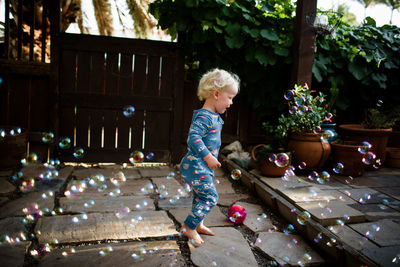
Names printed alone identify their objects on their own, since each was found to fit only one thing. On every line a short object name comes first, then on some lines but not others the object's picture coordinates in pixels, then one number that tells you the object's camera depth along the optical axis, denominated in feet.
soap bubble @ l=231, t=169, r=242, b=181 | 10.90
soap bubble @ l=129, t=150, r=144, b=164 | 15.73
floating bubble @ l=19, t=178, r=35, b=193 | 12.18
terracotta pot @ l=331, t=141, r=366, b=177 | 13.32
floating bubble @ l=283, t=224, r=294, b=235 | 9.30
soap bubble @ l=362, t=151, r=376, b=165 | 13.11
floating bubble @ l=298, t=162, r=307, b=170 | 12.79
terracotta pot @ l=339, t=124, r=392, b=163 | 15.03
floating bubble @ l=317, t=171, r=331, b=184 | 12.27
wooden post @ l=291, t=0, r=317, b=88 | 13.94
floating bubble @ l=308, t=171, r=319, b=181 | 12.95
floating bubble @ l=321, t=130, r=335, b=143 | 13.23
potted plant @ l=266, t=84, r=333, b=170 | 13.24
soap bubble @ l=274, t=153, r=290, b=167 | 12.23
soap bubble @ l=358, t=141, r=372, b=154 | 13.10
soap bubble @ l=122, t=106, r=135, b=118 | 15.96
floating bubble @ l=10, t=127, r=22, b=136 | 14.10
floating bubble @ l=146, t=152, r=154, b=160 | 16.98
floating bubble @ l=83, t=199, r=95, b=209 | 10.75
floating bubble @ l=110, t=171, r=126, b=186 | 13.49
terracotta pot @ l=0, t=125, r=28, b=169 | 13.94
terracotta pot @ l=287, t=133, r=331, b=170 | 13.26
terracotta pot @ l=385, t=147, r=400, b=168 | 15.96
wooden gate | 16.17
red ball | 9.66
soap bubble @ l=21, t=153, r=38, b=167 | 14.26
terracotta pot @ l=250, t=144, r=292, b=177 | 12.64
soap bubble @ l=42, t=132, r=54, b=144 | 15.17
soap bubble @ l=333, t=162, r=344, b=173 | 13.10
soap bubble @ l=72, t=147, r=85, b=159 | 16.25
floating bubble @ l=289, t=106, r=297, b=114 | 12.90
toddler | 8.21
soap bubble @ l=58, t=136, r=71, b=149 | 15.21
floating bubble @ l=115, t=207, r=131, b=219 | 10.04
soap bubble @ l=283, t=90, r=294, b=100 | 12.85
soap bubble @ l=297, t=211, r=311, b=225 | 8.95
